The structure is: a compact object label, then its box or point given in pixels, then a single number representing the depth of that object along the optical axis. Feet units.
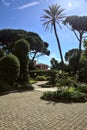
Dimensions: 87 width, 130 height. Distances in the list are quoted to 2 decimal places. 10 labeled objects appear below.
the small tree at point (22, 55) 26.45
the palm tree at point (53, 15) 43.56
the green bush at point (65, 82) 18.92
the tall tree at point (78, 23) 46.40
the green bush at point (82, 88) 19.39
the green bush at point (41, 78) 41.51
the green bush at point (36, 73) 47.75
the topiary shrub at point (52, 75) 32.71
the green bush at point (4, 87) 21.17
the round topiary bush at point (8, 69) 22.91
